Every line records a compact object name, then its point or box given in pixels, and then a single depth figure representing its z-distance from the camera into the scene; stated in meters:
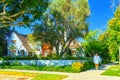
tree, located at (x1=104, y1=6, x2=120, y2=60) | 14.33
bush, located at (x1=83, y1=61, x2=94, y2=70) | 10.76
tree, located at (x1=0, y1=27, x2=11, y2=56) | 19.99
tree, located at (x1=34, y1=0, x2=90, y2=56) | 15.85
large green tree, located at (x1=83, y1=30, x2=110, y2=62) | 18.58
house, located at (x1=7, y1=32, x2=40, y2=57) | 22.87
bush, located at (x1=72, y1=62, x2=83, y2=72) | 9.45
